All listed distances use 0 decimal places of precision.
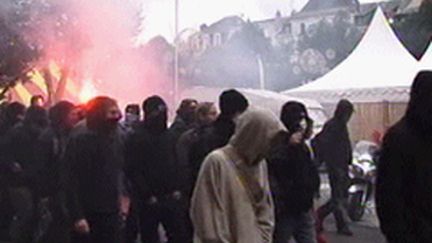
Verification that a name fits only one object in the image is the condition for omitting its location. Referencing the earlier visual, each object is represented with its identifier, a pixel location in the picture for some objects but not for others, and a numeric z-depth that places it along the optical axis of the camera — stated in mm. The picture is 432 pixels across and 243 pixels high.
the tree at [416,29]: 30777
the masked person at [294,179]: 5695
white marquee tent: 16453
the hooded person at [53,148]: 7375
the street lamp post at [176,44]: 31719
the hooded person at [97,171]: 5730
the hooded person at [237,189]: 3736
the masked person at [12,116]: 8484
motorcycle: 10969
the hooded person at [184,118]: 7609
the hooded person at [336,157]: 9570
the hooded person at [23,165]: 7891
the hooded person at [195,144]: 6230
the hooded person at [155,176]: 6770
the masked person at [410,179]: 3754
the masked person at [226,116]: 5691
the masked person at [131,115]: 9133
